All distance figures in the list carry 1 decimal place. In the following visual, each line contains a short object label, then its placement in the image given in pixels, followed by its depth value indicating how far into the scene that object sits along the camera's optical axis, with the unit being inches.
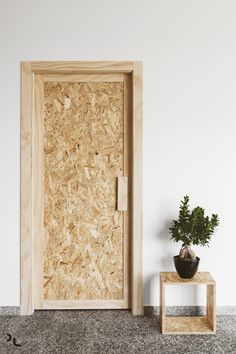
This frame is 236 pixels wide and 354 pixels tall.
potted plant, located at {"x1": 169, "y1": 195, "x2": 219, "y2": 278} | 102.1
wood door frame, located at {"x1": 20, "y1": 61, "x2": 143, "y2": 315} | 111.4
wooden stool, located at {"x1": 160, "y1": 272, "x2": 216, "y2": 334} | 101.1
